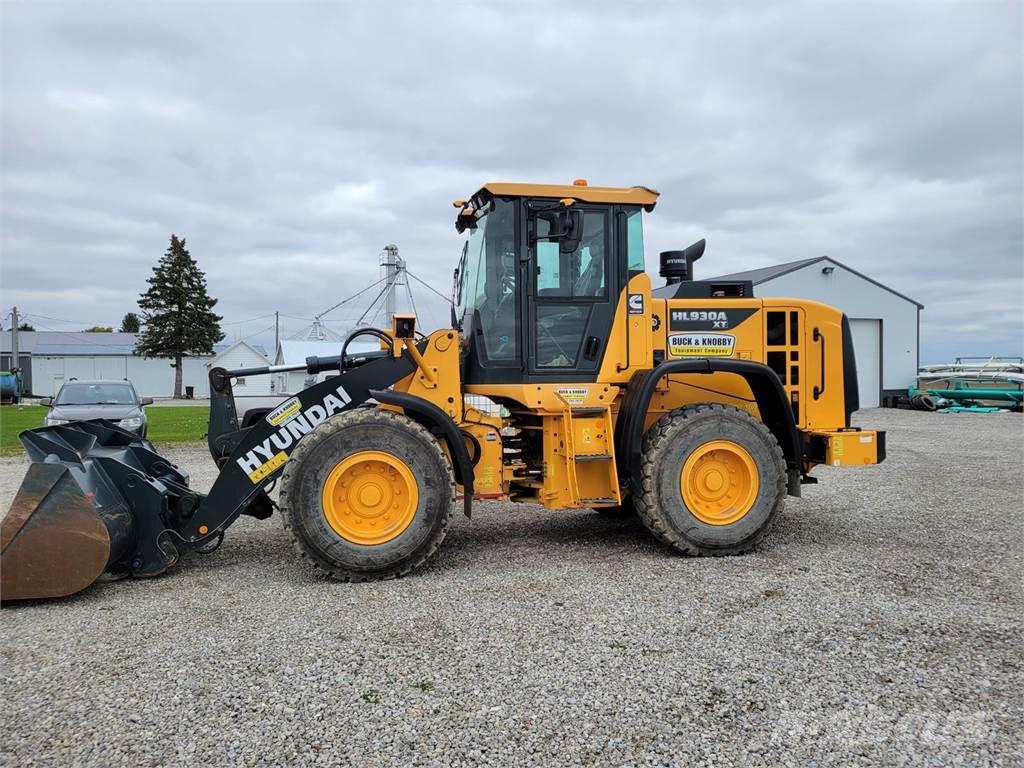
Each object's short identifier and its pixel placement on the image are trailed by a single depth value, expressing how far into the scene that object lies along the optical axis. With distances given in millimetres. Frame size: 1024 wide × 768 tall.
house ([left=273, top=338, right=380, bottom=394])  38794
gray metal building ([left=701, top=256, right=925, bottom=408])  25172
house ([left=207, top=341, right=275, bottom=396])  55656
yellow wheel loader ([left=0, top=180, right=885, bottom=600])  5008
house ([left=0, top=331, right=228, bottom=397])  58844
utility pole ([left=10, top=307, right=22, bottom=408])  38953
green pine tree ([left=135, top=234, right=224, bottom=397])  47125
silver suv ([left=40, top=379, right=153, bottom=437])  12336
